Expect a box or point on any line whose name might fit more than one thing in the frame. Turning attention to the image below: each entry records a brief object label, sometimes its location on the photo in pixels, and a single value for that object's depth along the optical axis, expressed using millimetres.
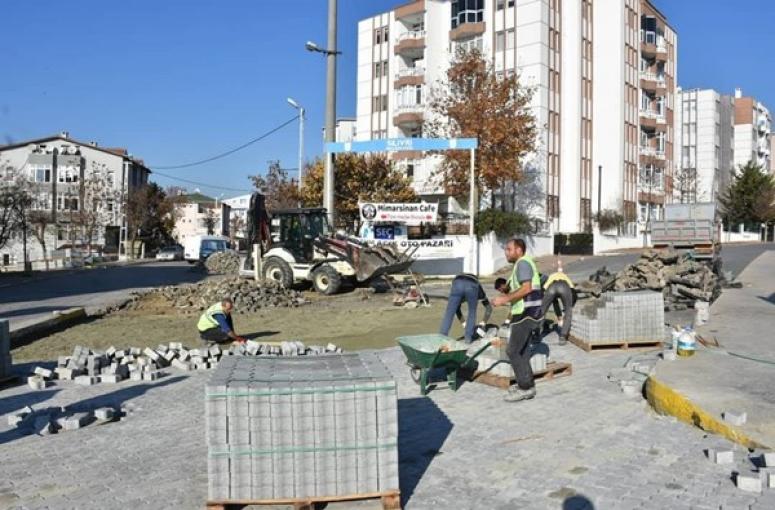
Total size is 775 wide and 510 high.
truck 22109
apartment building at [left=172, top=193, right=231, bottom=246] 83562
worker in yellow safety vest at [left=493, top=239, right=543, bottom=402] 7488
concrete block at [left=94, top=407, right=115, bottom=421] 7105
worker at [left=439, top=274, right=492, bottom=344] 10453
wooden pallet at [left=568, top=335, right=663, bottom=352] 10766
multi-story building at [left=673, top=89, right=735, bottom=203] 78088
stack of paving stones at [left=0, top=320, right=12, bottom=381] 9289
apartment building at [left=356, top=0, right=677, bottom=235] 44094
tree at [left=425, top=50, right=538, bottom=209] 34750
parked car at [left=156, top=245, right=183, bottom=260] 59812
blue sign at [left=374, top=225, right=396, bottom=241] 28438
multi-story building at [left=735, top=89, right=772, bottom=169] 88250
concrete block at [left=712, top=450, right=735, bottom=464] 5477
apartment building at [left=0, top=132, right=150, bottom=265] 58312
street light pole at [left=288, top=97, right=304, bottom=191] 40612
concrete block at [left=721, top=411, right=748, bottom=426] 6152
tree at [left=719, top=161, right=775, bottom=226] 65000
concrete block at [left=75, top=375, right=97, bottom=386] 9148
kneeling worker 11930
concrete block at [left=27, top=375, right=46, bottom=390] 8977
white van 43094
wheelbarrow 7820
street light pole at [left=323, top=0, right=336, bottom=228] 24828
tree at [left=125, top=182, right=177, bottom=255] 64769
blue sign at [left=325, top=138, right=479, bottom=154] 22361
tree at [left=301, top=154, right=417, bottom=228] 39031
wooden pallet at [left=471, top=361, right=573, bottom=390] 8266
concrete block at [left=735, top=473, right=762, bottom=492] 4840
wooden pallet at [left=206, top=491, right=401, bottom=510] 4496
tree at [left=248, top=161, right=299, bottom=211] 49094
